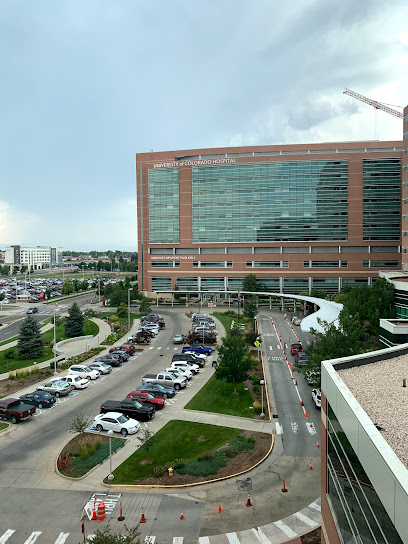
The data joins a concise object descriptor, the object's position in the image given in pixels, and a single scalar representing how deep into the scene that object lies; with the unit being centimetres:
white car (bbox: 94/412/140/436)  2533
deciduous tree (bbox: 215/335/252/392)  3247
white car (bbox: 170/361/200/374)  3875
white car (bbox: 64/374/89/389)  3525
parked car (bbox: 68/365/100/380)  3772
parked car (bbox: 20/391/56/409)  3056
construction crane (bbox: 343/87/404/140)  13538
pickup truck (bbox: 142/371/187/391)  3428
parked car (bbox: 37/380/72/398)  3319
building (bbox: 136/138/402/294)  9462
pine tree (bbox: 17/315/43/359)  4522
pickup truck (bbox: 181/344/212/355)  4607
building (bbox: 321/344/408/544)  692
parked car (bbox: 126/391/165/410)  2961
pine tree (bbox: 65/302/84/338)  5719
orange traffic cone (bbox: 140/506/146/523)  1638
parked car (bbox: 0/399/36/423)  2745
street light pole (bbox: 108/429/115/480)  1988
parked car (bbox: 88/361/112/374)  3959
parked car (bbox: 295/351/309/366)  4067
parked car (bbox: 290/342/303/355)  4548
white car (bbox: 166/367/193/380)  3591
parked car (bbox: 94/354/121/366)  4241
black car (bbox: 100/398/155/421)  2744
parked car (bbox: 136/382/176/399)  3170
